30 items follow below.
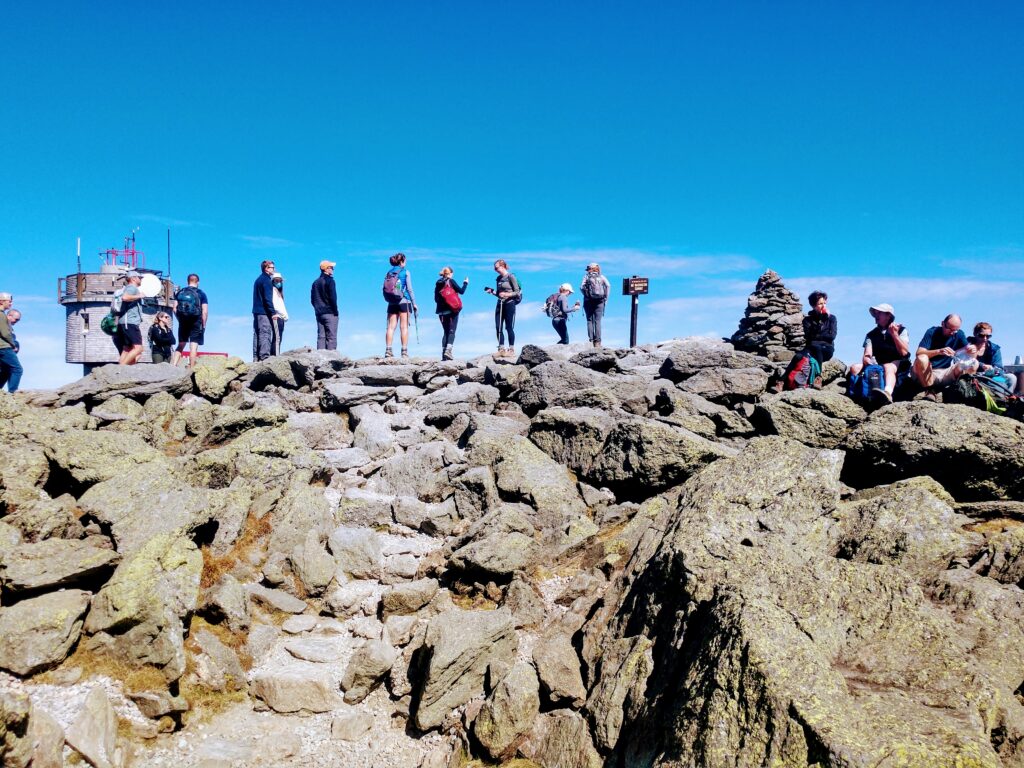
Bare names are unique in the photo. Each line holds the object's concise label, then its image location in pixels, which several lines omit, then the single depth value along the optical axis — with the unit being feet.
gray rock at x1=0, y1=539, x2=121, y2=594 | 36.94
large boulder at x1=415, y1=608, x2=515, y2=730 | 35.09
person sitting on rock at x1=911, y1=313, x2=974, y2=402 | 56.54
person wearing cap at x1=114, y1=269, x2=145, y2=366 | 72.79
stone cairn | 91.04
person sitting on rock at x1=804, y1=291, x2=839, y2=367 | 63.10
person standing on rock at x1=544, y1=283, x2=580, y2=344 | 90.58
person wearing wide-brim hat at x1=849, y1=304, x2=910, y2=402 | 58.54
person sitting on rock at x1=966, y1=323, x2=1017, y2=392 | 57.67
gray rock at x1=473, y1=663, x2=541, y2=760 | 32.42
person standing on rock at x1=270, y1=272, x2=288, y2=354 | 79.92
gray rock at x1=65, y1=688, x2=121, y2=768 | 30.22
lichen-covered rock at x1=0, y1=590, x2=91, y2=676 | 33.58
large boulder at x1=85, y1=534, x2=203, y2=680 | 35.78
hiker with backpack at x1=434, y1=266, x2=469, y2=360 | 80.69
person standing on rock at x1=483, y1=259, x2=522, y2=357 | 85.15
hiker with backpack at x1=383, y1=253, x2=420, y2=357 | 78.48
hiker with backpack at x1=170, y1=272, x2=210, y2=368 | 75.72
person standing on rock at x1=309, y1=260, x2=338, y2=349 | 79.77
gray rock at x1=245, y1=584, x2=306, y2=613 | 42.45
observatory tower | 160.60
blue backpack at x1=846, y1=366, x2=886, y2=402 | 58.85
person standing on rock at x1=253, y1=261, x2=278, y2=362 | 78.95
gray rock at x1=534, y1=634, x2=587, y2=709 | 33.27
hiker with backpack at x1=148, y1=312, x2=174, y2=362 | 77.92
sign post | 99.91
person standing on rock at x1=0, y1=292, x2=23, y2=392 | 66.64
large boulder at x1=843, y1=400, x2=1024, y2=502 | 45.14
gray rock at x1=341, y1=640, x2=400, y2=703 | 37.42
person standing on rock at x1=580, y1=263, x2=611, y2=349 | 89.76
